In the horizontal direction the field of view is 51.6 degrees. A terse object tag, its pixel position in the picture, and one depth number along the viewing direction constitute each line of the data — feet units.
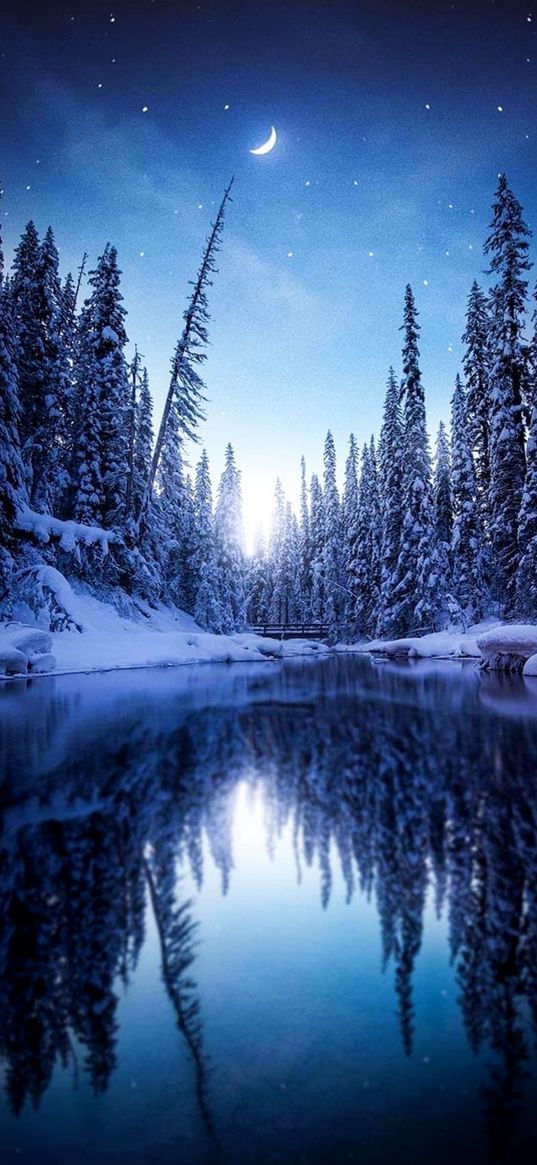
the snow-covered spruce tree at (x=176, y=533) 119.85
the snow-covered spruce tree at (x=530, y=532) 70.64
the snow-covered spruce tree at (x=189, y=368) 87.92
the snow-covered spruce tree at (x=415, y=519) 102.63
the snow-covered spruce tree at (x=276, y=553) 231.71
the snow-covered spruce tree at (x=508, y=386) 83.97
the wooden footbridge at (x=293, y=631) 163.53
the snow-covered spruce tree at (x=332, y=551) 171.12
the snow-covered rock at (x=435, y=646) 82.52
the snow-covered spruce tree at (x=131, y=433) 90.38
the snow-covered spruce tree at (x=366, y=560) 149.07
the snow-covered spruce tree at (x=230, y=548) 130.11
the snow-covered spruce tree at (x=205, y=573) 114.73
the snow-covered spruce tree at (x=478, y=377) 111.45
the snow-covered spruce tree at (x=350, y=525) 161.07
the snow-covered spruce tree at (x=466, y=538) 102.06
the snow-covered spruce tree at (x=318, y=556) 177.84
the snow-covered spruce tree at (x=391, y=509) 116.06
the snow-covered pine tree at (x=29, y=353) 82.23
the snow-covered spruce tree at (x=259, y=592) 255.91
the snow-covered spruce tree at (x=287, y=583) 222.07
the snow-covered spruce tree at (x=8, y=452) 62.03
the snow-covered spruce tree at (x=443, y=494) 126.41
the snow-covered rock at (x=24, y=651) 48.78
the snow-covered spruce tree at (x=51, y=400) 83.92
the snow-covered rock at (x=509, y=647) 52.49
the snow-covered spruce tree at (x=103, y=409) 86.63
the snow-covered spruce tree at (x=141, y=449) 104.83
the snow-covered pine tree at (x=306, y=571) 212.84
